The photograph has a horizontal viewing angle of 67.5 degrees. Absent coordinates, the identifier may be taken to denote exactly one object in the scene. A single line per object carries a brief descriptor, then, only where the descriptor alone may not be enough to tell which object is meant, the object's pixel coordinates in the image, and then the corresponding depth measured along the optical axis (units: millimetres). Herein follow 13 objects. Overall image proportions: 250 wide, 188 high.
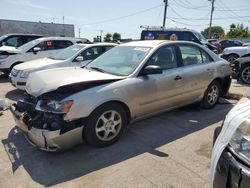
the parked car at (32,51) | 6826
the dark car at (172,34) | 10305
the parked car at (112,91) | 2439
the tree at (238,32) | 53633
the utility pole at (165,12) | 20910
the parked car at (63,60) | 5095
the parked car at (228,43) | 19394
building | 25420
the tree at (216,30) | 67728
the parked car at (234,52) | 8045
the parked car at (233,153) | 1313
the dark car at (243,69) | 6000
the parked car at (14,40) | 8350
